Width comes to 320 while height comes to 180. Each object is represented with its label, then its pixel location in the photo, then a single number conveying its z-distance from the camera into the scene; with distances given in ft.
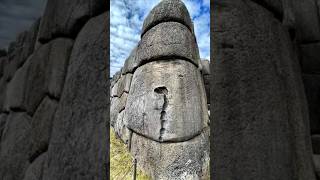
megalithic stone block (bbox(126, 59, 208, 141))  18.13
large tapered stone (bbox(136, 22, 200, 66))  19.29
